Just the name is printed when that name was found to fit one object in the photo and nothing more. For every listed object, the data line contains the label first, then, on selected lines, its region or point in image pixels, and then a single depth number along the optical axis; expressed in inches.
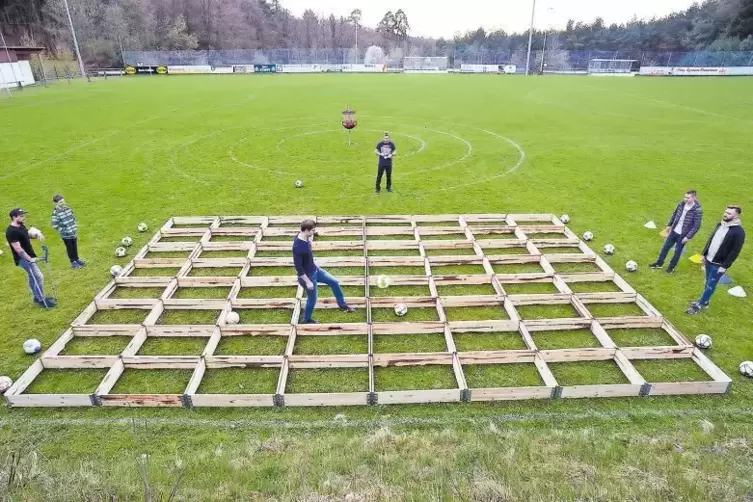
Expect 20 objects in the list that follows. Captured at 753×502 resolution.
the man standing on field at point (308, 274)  330.0
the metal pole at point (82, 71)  2296.5
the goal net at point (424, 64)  2923.2
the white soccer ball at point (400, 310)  368.2
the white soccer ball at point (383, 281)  405.4
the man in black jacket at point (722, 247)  340.5
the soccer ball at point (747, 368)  306.2
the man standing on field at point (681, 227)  399.2
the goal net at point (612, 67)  2664.4
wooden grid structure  288.5
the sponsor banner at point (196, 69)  2726.4
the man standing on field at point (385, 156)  592.7
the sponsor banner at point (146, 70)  2684.5
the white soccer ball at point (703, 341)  330.6
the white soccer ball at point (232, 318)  354.9
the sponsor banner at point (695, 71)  2397.4
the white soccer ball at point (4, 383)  290.8
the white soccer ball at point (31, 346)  327.9
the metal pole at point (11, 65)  1962.4
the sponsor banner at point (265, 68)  2824.8
